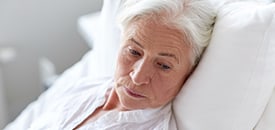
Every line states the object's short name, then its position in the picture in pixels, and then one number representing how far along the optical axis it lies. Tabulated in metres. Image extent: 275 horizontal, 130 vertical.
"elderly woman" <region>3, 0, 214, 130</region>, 0.94
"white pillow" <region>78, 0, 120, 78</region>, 1.26
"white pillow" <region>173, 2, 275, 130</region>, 0.92
